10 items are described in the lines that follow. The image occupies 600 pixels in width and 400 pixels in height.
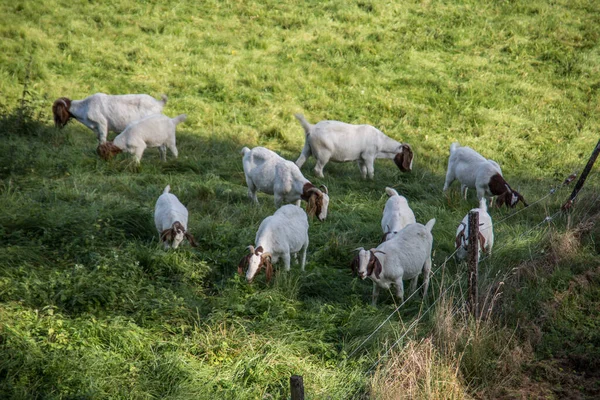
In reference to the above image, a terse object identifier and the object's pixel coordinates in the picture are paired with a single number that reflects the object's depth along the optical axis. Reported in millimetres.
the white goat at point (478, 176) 22156
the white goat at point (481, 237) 16984
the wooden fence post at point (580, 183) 19141
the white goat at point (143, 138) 24437
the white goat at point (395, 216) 18156
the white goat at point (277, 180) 20687
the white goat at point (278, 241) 15156
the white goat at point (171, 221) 16484
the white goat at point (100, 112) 27250
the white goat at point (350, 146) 25937
